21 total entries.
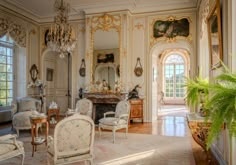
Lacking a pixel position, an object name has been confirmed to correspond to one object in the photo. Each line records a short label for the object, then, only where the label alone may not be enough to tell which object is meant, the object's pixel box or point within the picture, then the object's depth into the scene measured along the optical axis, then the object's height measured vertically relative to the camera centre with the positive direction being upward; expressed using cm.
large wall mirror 852 +129
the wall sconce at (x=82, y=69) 920 +67
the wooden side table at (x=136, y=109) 820 -84
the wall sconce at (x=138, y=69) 866 +63
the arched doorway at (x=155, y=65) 831 +79
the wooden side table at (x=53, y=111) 681 -76
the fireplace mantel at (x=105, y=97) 805 -41
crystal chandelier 582 +130
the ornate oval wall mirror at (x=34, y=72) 948 +57
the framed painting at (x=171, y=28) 833 +214
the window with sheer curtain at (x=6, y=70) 852 +59
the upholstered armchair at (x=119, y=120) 579 -90
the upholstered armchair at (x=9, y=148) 347 -99
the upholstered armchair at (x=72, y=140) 317 -79
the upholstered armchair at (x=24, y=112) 635 -79
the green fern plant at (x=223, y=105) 172 -15
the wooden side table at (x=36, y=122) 486 -80
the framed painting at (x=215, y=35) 369 +93
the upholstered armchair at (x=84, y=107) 666 -63
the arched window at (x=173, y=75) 1566 +74
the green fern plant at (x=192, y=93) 330 -11
